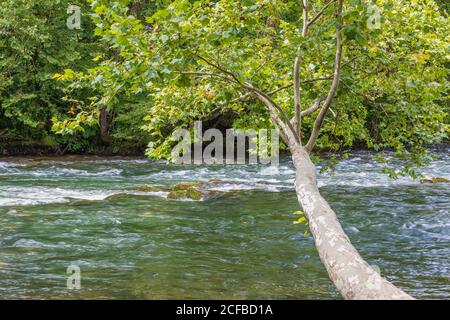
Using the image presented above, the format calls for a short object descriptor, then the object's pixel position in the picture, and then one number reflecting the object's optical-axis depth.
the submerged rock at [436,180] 18.55
